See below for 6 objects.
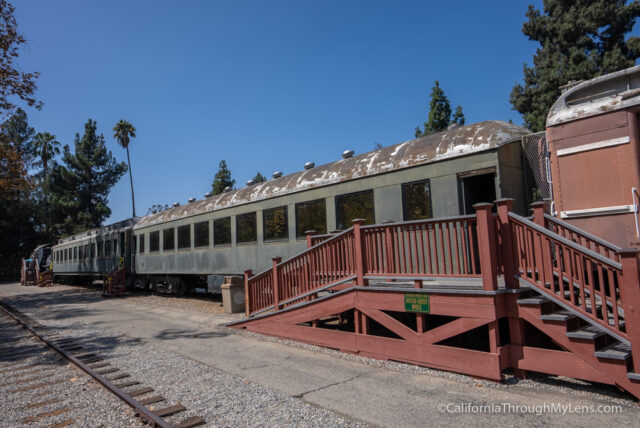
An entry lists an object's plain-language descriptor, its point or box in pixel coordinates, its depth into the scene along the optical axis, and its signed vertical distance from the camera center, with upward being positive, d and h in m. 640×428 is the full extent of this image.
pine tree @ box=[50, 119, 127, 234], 48.09 +9.26
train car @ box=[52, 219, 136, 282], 19.89 +0.47
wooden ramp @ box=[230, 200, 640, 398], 4.11 -0.75
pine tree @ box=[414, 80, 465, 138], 27.11 +8.51
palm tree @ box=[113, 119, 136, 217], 48.28 +14.78
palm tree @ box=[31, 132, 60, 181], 55.69 +15.66
